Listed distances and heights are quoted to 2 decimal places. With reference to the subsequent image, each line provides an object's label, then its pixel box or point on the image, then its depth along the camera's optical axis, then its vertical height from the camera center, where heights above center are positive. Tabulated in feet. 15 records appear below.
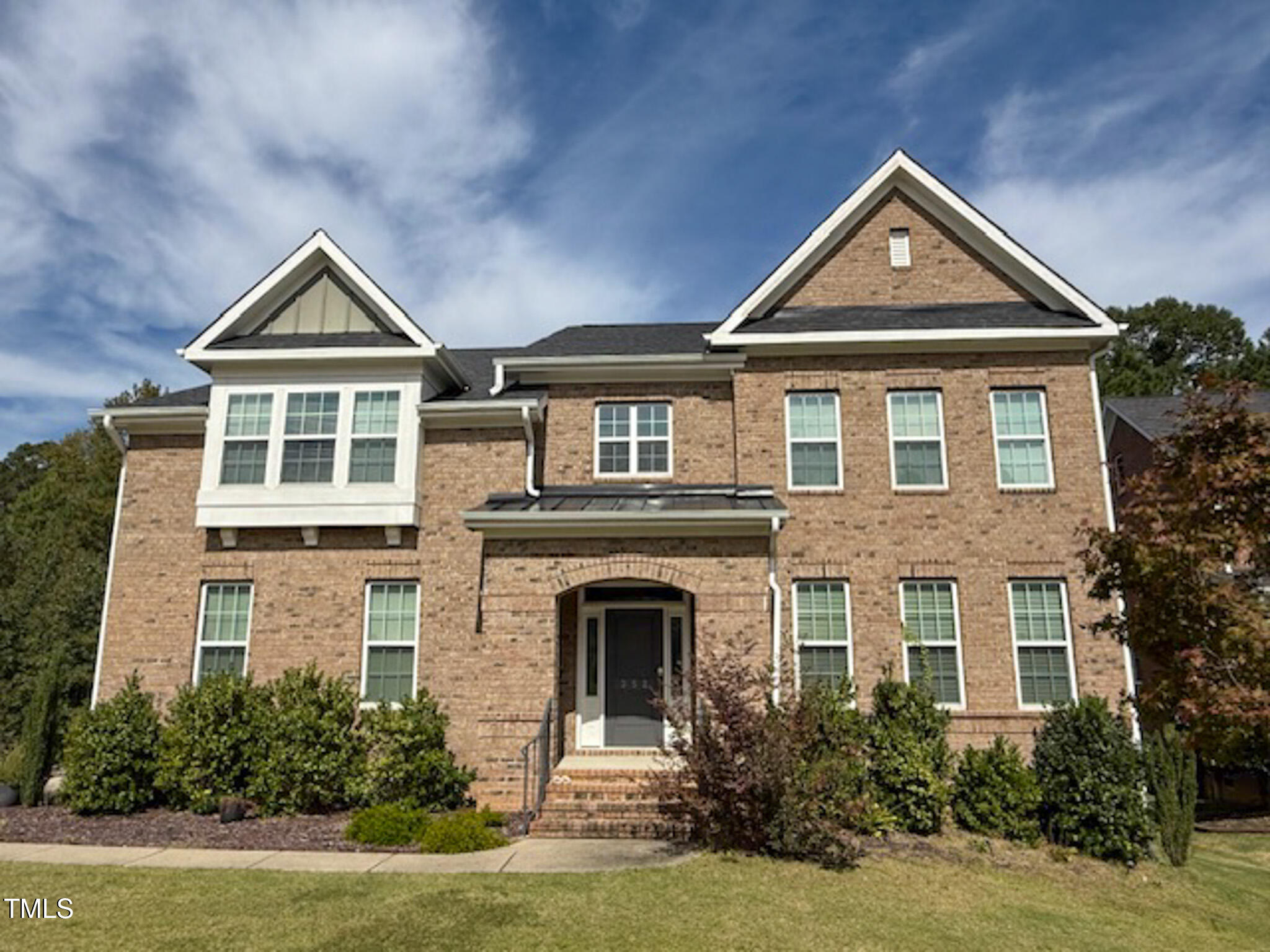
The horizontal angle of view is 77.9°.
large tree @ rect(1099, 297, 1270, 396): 144.56 +62.99
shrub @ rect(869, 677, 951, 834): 36.17 -4.21
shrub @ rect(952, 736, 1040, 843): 36.37 -6.03
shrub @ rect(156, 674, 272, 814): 41.04 -4.30
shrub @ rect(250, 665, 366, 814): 40.09 -4.44
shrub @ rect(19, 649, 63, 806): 43.83 -3.72
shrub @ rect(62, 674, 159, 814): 40.50 -4.86
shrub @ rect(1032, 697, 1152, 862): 34.83 -5.31
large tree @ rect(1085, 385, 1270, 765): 25.07 +3.06
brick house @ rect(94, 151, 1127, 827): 42.22 +9.78
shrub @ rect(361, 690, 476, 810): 39.47 -4.89
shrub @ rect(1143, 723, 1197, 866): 35.68 -5.59
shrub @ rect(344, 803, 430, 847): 33.83 -6.91
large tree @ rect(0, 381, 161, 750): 77.46 +11.25
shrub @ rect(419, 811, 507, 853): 32.45 -7.07
